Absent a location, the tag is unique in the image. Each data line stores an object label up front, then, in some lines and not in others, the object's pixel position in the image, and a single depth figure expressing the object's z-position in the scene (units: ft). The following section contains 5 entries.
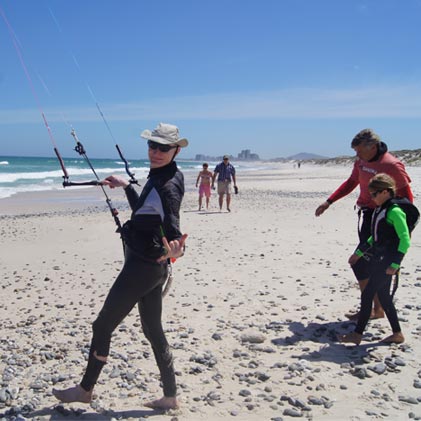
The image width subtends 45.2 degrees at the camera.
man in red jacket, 17.17
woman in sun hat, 11.43
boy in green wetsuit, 15.99
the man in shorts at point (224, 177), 55.13
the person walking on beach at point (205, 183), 57.00
